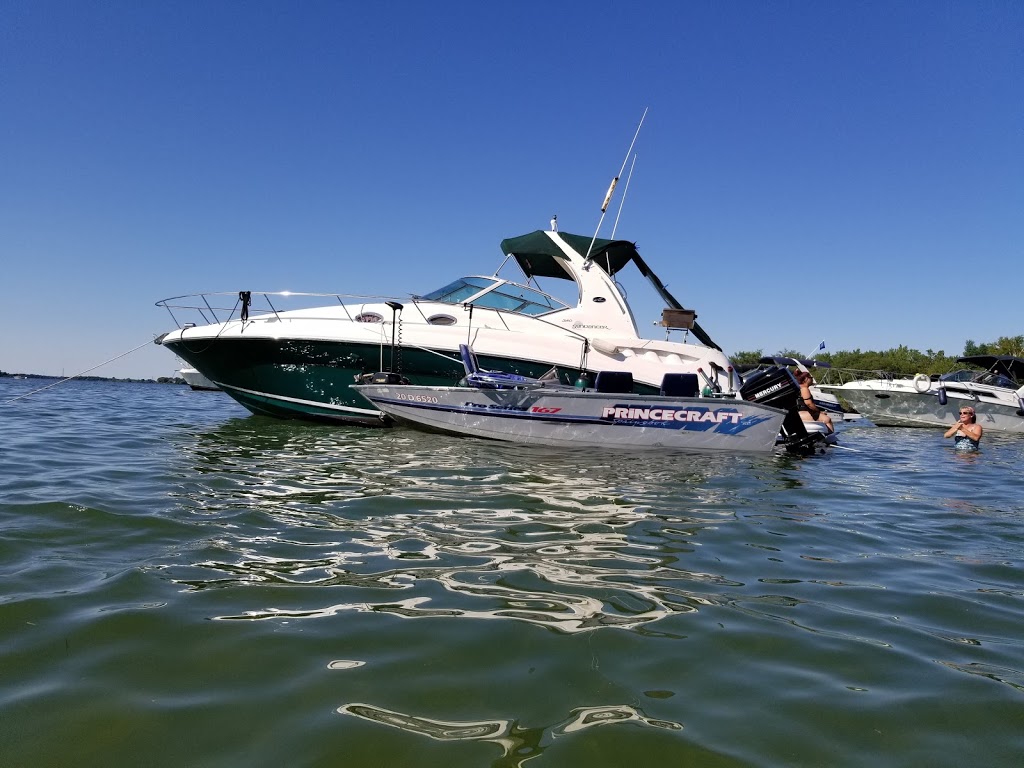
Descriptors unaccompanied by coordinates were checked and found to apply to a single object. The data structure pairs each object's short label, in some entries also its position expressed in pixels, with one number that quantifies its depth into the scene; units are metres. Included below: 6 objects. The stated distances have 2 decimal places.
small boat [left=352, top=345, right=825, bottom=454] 9.41
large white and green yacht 11.60
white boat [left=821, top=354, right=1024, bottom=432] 20.41
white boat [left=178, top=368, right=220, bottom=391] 31.96
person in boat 11.40
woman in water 11.66
